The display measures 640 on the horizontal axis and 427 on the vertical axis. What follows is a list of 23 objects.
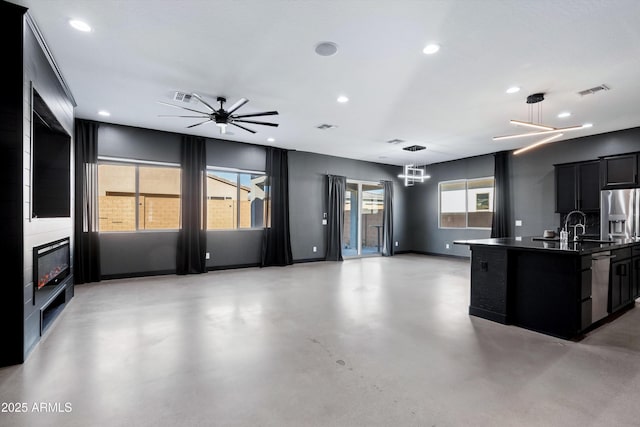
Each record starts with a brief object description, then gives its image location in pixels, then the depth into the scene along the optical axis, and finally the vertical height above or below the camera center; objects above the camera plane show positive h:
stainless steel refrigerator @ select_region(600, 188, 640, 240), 5.41 -0.02
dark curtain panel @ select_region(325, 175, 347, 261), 8.50 -0.25
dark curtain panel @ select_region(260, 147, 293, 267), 7.54 +0.00
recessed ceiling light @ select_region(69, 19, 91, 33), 2.79 +1.76
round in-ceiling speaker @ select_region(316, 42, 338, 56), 3.08 +1.71
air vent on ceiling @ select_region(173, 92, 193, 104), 4.23 +1.64
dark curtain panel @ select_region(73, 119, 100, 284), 5.49 +0.16
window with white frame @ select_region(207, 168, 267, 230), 7.07 +0.34
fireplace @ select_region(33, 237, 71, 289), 3.01 -0.57
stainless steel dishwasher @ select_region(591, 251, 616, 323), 3.41 -0.83
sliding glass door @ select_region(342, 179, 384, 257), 9.38 -0.17
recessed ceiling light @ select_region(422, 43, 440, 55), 3.07 +1.68
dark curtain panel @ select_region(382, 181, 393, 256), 9.63 -0.32
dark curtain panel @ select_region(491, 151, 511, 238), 7.74 +0.37
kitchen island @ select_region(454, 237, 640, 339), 3.15 -0.81
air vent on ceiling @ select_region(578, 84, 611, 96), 4.00 +1.64
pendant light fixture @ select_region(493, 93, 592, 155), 4.09 +1.58
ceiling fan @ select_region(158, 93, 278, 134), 4.34 +1.41
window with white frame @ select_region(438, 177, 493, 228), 8.52 +0.28
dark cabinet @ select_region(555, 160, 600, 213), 6.05 +0.54
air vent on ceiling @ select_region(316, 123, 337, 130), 5.90 +1.70
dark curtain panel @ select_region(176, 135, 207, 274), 6.46 +0.05
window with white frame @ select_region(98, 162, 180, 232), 5.98 +0.34
